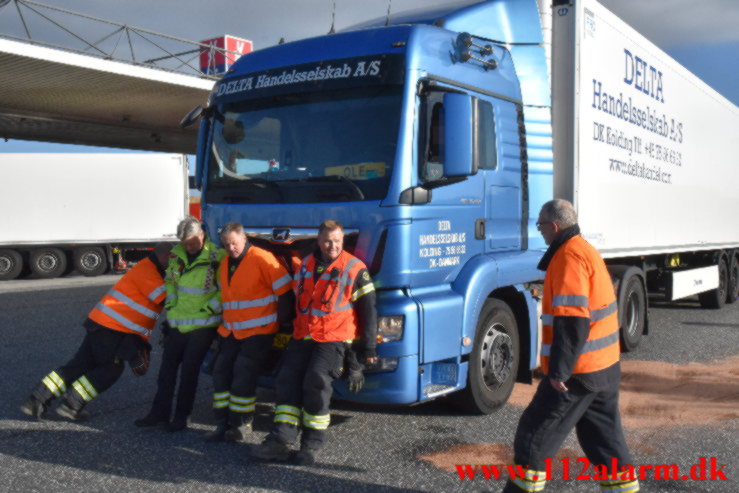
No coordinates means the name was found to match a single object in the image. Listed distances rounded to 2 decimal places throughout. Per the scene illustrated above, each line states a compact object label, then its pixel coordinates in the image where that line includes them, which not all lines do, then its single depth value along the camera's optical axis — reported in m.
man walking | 3.50
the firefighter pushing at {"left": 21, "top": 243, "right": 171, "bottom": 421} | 5.53
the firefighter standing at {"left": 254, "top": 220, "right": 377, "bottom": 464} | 4.58
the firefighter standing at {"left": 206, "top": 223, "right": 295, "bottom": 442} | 5.01
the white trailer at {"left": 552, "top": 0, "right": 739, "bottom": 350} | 6.45
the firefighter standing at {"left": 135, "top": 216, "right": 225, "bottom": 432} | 5.30
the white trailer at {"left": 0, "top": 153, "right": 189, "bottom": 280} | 18.97
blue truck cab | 4.77
